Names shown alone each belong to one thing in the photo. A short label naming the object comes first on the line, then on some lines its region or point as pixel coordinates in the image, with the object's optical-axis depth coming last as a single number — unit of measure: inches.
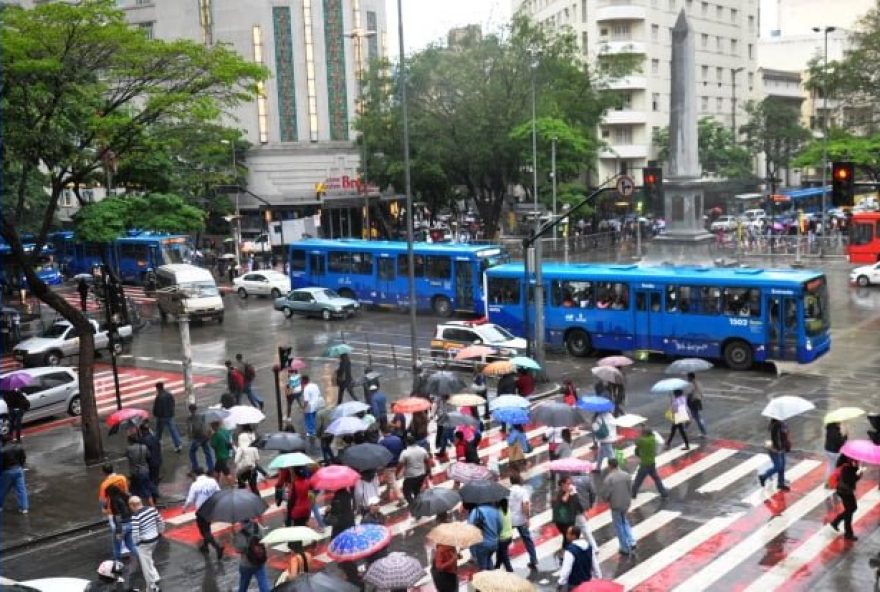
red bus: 1903.3
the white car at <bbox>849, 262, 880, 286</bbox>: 1648.6
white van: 1537.9
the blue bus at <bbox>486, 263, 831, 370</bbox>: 1042.1
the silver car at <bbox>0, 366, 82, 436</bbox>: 951.0
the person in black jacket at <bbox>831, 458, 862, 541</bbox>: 554.6
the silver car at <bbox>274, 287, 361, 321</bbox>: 1535.4
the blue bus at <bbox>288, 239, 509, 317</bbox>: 1498.5
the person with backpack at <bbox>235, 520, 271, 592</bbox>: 476.1
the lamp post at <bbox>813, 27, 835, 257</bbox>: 2166.6
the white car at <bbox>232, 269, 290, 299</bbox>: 1813.5
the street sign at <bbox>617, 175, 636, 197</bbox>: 980.6
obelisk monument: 1685.5
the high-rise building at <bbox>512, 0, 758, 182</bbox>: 3245.6
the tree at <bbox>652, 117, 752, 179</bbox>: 3171.8
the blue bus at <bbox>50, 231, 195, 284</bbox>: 2049.7
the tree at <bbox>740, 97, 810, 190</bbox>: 3277.6
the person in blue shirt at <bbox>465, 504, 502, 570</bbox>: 500.4
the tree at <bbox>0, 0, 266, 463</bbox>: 796.6
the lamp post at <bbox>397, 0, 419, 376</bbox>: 1058.7
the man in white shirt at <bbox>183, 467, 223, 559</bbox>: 568.4
